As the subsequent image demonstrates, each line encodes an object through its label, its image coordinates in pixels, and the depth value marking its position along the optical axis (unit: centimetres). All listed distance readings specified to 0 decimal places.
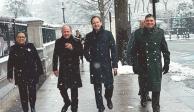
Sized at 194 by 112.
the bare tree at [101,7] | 4591
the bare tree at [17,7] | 9612
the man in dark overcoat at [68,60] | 882
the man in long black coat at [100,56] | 903
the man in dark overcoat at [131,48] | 929
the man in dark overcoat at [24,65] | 884
